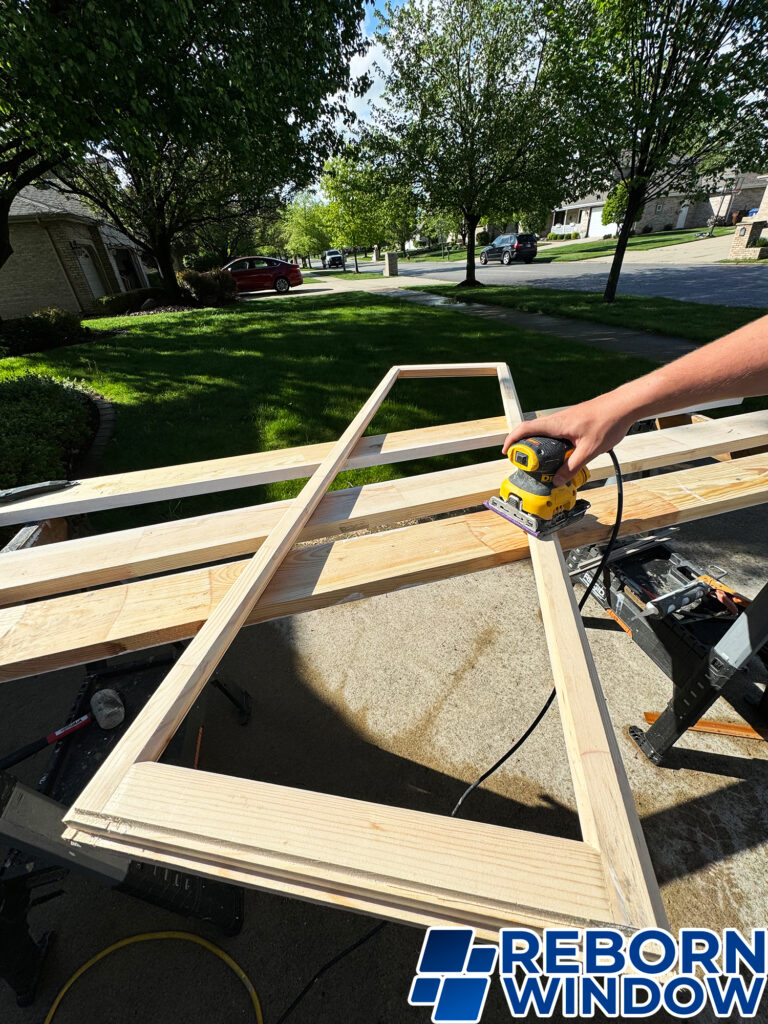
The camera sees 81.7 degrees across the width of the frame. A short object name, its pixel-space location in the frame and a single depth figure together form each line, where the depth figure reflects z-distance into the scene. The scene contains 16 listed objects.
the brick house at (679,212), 38.78
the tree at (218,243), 29.11
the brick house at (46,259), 16.89
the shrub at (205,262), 28.55
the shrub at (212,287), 16.78
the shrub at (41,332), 9.94
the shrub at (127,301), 17.62
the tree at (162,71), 4.31
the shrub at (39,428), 3.71
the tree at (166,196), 15.53
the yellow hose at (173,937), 1.55
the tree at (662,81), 8.16
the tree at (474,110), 12.03
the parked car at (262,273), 19.73
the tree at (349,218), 28.09
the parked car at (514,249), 25.88
